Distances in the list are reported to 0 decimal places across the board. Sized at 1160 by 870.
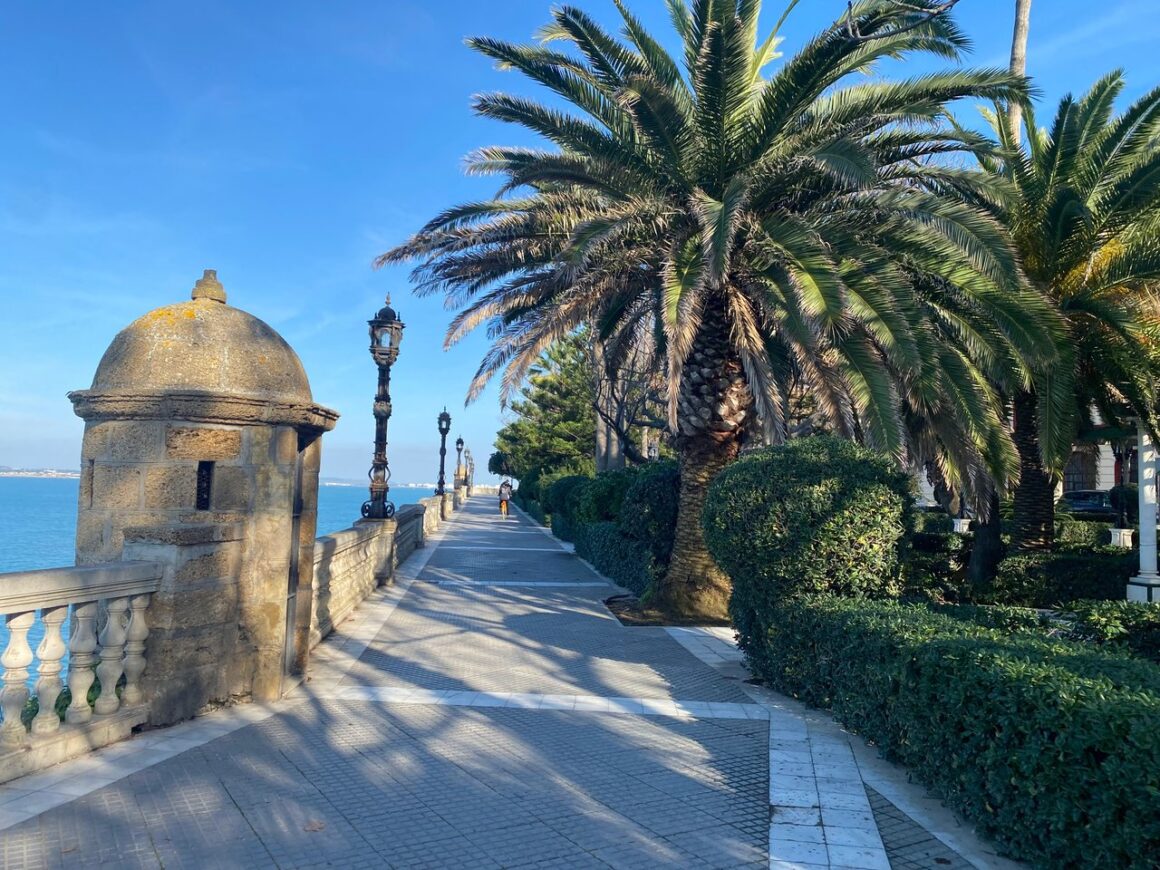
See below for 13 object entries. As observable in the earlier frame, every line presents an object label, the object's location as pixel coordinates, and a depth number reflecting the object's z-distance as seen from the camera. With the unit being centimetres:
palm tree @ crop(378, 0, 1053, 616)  826
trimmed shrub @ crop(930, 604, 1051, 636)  611
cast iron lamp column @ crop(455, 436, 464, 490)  4781
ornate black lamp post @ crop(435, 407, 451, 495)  3278
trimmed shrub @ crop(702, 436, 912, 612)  655
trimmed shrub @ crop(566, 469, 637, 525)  1783
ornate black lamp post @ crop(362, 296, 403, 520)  1437
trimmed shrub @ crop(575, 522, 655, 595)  1261
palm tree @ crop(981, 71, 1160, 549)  944
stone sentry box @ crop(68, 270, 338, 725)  542
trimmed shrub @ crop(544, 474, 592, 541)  2395
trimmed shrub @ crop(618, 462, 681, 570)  1259
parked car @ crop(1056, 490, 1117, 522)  2652
